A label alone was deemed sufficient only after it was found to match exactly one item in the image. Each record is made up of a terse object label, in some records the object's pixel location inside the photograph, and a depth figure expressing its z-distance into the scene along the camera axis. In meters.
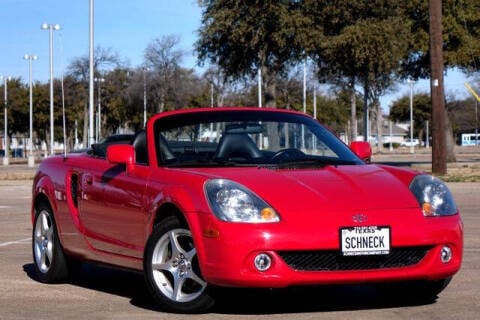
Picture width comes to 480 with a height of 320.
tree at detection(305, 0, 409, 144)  35.47
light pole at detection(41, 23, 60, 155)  56.89
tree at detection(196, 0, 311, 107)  35.59
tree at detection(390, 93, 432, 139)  124.75
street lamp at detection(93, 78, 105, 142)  73.14
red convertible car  6.37
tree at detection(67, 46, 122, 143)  75.81
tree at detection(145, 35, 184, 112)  70.56
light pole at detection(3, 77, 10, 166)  64.88
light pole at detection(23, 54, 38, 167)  56.57
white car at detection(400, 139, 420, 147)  128.32
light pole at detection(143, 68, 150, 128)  69.19
